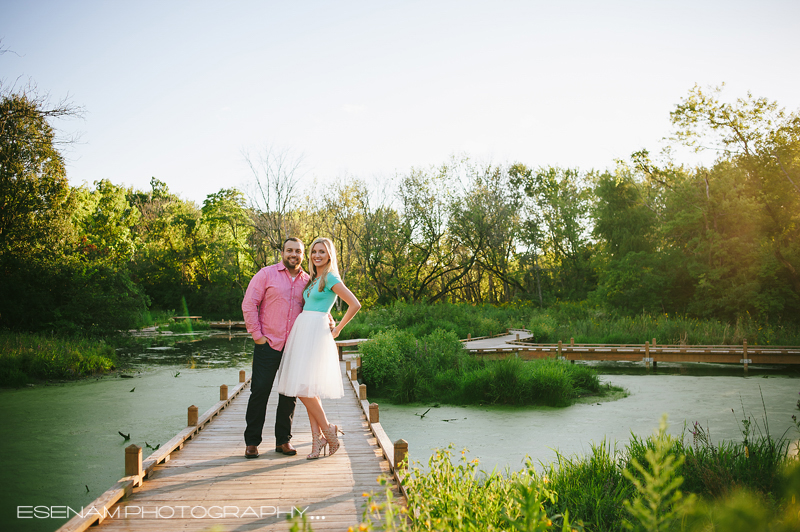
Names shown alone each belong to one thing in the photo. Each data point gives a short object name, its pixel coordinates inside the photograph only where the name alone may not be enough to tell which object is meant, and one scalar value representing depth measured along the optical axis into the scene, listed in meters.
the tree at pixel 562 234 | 29.23
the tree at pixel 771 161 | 19.59
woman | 4.25
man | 4.48
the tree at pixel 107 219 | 28.70
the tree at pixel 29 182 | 14.31
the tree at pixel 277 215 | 27.58
